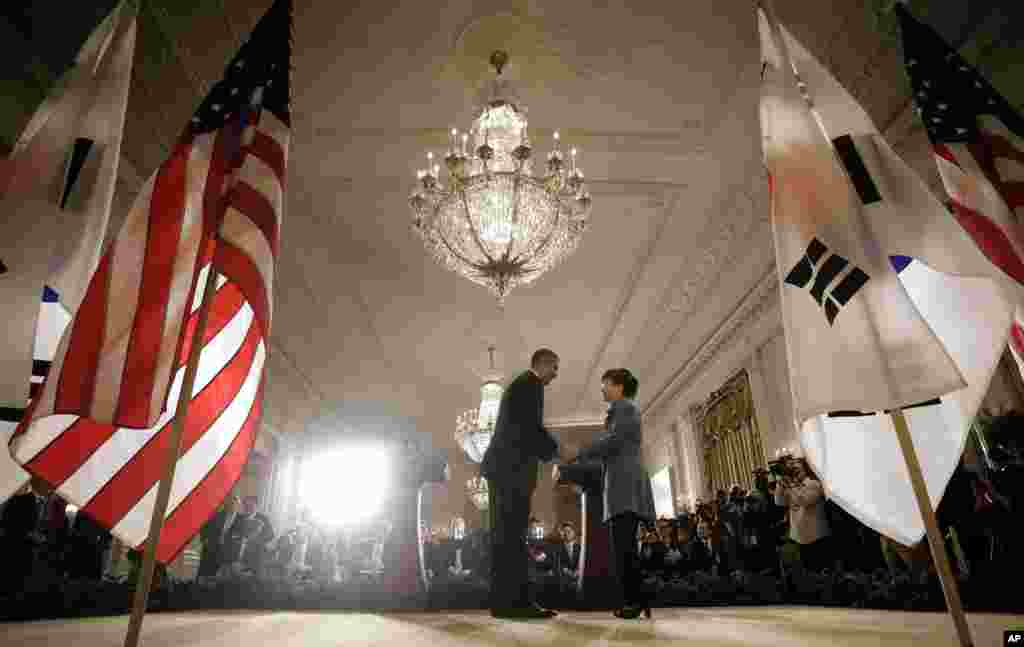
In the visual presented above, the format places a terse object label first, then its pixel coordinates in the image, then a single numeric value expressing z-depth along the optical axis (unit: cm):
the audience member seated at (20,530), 402
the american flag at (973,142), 215
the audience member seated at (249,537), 579
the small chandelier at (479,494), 1297
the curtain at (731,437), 844
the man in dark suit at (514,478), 303
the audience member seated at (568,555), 793
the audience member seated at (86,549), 466
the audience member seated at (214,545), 536
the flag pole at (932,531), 122
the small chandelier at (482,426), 938
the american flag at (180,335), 161
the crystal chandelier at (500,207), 453
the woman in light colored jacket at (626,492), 317
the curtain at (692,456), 1045
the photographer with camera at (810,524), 526
